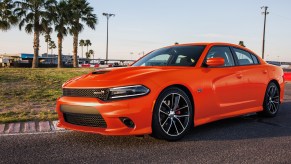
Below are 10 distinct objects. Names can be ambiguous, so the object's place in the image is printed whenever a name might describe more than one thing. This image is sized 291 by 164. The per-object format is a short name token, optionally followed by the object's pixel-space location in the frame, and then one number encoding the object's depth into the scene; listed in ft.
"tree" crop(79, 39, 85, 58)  394.52
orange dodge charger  14.05
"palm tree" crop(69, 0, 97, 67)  137.28
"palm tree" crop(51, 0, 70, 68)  132.36
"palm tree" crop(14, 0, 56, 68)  128.88
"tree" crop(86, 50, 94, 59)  458.50
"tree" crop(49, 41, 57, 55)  434.55
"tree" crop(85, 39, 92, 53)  384.02
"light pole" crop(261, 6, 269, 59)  172.43
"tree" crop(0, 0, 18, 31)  128.57
